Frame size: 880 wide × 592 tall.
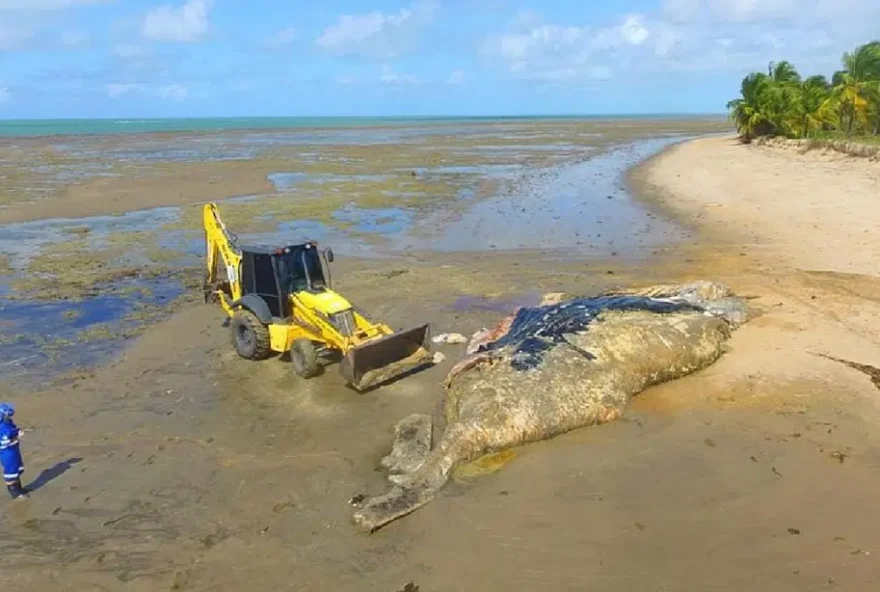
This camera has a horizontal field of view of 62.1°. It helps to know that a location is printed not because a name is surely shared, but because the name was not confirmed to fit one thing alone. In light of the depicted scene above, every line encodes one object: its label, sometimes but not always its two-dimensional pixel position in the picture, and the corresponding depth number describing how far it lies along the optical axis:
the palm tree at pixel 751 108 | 52.41
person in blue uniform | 7.41
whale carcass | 7.92
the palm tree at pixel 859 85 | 41.50
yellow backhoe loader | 10.35
